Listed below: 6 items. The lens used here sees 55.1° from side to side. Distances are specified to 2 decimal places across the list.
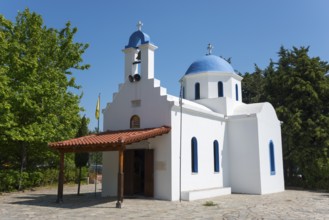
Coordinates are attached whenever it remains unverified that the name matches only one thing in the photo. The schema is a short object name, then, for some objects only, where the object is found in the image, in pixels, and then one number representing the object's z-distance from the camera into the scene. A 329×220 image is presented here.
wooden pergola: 13.44
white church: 15.81
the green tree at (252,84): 36.59
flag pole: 18.66
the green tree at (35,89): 19.36
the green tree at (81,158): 19.44
